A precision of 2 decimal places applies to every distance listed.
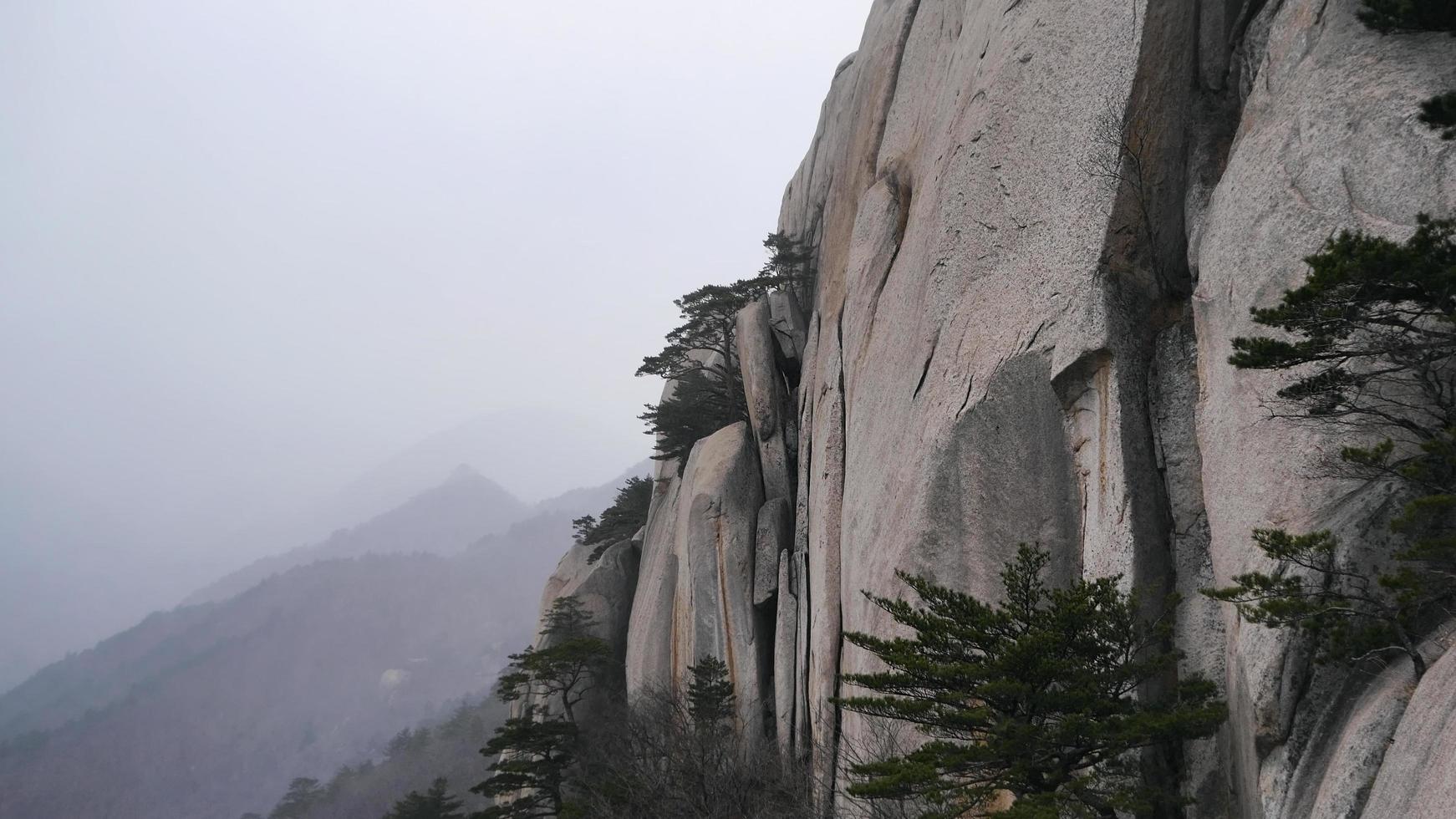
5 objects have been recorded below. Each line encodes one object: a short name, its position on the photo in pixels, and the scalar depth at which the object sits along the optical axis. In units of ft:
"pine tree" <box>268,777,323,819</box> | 205.05
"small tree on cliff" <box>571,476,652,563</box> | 109.19
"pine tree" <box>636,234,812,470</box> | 86.28
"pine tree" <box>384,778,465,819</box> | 90.22
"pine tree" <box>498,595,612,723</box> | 72.49
